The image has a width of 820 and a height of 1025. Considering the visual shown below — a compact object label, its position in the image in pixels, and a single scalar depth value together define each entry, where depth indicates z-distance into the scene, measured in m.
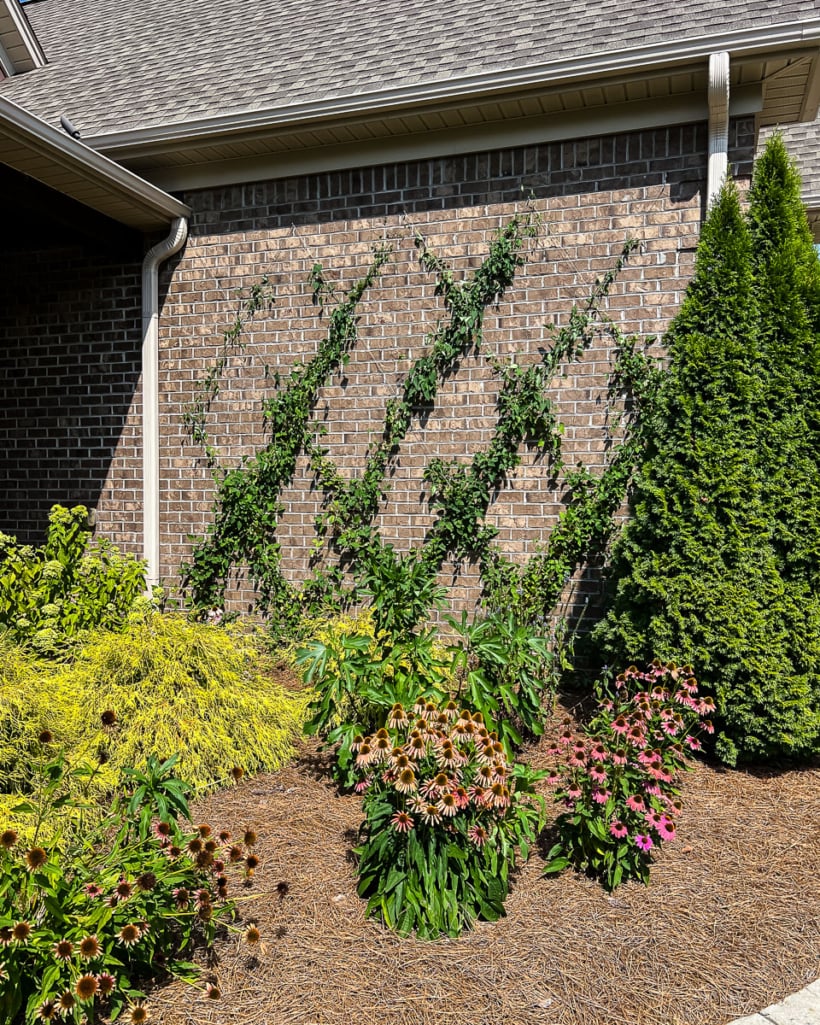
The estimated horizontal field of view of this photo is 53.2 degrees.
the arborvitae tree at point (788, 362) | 4.18
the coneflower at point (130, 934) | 1.99
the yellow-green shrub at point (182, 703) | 3.59
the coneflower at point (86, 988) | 1.85
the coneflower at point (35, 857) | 1.92
